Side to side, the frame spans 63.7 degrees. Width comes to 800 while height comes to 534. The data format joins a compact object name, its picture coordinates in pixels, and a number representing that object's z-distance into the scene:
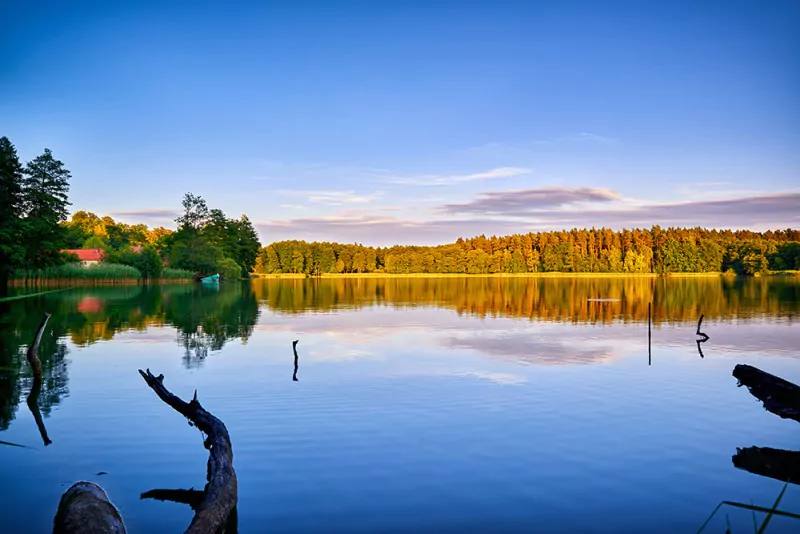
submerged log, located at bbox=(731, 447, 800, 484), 10.94
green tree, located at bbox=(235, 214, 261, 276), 130.75
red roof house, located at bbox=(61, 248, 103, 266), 92.91
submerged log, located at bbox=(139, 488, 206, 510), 9.40
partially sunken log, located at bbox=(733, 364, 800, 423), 11.33
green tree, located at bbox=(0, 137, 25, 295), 43.44
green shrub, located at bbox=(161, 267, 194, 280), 95.62
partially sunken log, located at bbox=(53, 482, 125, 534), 7.26
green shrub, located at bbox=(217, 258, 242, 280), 108.53
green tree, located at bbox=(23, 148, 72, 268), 48.12
